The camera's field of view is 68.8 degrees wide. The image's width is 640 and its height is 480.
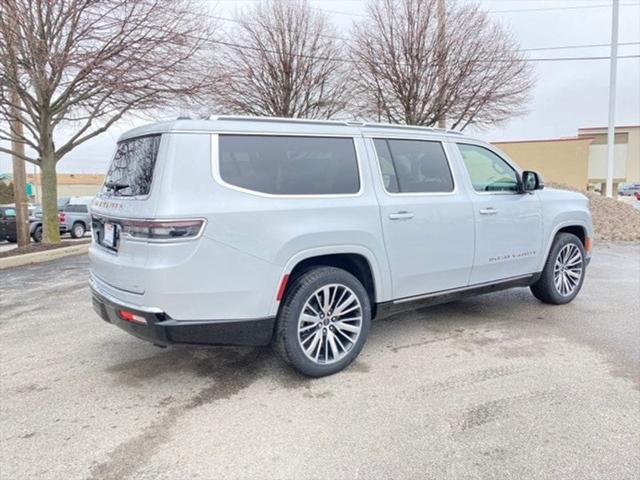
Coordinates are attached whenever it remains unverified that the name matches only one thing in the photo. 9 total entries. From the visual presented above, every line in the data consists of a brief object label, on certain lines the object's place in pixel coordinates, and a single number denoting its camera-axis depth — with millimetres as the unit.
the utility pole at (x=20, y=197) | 11711
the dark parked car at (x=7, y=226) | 16078
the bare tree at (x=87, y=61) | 8336
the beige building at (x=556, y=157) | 23516
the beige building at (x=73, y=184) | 48375
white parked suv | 2979
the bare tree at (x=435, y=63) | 13781
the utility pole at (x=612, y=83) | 16922
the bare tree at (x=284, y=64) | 15422
